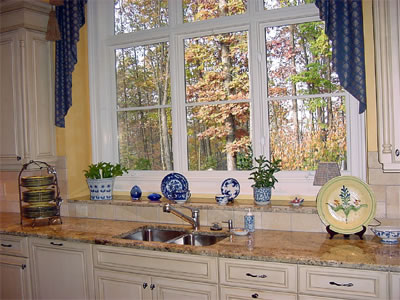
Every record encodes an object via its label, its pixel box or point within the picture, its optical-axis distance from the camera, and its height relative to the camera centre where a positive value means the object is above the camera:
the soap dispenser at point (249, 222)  2.83 -0.52
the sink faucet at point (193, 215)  2.93 -0.49
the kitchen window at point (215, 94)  3.03 +0.40
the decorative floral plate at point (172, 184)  3.29 -0.29
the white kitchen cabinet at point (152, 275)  2.47 -0.78
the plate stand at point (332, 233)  2.54 -0.56
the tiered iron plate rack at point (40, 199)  3.32 -0.38
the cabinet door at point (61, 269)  2.88 -0.83
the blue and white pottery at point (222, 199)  3.05 -0.39
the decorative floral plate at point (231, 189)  3.12 -0.33
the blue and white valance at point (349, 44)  2.62 +0.59
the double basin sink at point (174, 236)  2.90 -0.63
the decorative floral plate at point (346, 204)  2.54 -0.39
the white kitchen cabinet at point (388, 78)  2.29 +0.32
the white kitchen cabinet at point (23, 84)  3.43 +0.55
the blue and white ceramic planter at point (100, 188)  3.52 -0.32
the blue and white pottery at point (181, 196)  3.21 -0.37
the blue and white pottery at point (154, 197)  3.36 -0.39
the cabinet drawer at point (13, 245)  3.15 -0.69
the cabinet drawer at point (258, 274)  2.26 -0.71
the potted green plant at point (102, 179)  3.53 -0.25
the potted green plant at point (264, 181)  2.96 -0.27
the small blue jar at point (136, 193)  3.44 -0.36
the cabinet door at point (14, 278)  3.16 -0.94
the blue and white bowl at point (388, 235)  2.38 -0.54
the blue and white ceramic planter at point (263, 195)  2.96 -0.36
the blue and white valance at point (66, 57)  3.55 +0.77
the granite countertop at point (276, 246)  2.17 -0.59
